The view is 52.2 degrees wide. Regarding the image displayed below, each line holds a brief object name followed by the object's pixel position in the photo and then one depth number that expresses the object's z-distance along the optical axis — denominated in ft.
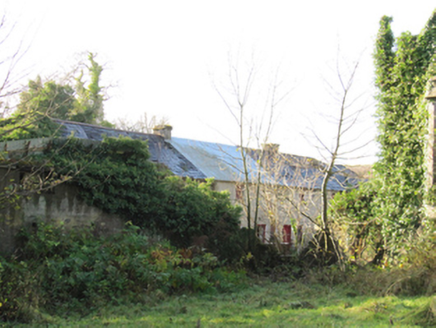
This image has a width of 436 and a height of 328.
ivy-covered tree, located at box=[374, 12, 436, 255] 36.35
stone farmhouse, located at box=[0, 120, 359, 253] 31.94
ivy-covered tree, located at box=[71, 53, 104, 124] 110.00
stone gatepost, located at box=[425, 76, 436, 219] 34.03
